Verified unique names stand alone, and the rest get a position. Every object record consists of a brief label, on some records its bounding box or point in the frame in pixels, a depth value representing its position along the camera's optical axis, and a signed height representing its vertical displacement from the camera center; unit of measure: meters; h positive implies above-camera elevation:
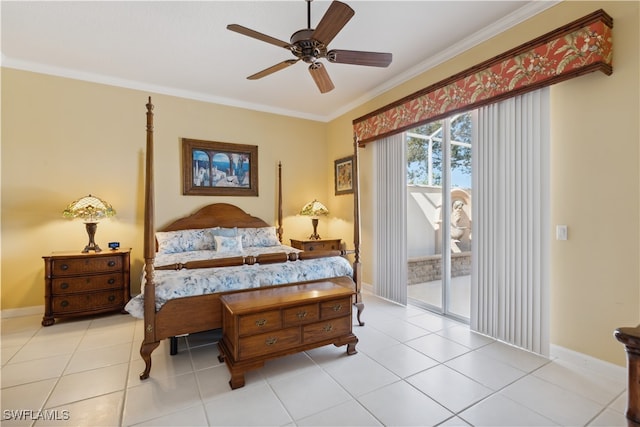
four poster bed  2.28 -0.52
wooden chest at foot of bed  2.13 -0.84
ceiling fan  1.84 +1.27
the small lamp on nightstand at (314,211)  4.80 +0.09
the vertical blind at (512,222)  2.42 -0.05
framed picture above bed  4.29 +0.74
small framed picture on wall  4.79 +0.70
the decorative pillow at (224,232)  4.02 -0.20
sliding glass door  3.36 +0.03
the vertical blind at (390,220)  3.81 -0.05
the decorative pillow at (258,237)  4.27 -0.29
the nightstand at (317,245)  4.48 -0.43
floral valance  2.04 +1.22
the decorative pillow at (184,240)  3.81 -0.31
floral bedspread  2.32 -0.53
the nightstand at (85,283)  3.21 -0.75
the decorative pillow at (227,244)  3.82 -0.35
